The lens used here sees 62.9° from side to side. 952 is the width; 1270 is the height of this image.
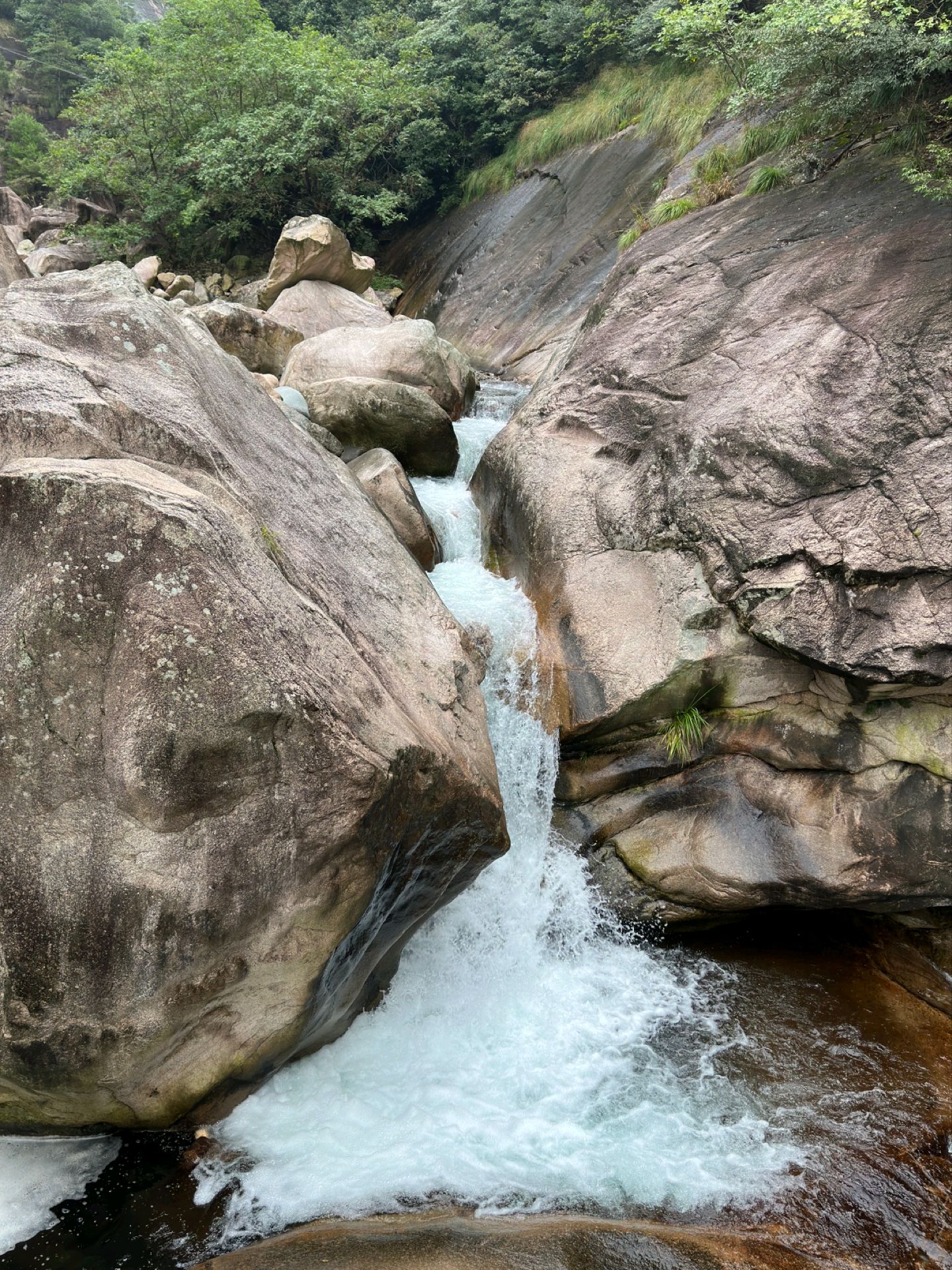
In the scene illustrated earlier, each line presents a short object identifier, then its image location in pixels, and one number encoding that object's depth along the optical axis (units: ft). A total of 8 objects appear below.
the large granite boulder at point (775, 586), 17.98
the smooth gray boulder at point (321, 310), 50.98
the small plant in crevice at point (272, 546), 14.67
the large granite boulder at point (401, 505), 26.32
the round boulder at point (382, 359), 34.50
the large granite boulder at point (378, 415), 30.60
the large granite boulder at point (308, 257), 53.11
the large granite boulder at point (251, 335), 39.83
